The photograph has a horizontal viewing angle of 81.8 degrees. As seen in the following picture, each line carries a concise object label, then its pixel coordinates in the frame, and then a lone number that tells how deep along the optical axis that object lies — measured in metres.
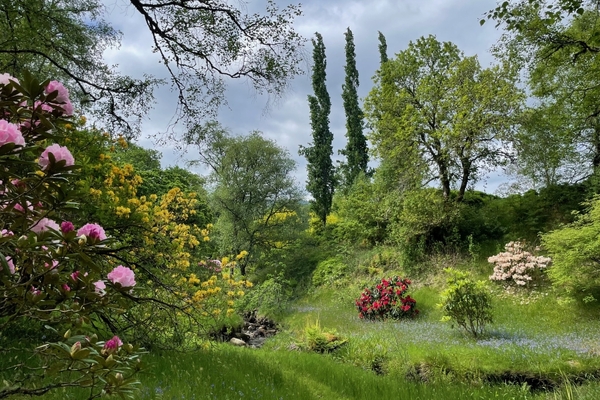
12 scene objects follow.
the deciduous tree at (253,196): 21.11
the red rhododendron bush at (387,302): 12.25
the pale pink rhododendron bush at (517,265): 11.41
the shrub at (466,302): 8.12
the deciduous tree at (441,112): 13.87
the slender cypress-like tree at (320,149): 25.25
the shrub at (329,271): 18.31
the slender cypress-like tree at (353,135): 27.39
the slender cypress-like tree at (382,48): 28.03
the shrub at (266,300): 15.80
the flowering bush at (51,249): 1.20
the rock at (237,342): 9.83
